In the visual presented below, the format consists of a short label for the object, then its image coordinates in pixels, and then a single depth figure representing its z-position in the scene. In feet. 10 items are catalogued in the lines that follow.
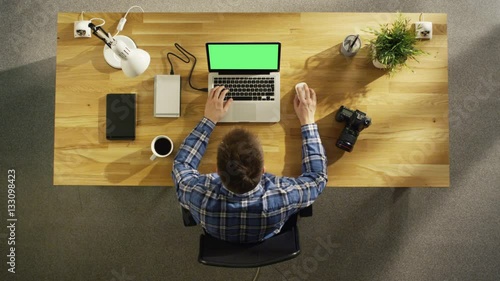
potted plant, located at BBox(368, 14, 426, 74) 5.16
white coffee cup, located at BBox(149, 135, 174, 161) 5.42
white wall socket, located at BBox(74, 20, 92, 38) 5.66
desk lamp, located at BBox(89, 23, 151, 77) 4.77
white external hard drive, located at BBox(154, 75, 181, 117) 5.55
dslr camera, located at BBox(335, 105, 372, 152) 5.29
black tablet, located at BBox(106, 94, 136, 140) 5.52
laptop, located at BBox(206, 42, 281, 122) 5.47
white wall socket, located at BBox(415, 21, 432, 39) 5.69
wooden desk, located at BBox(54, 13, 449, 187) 5.52
